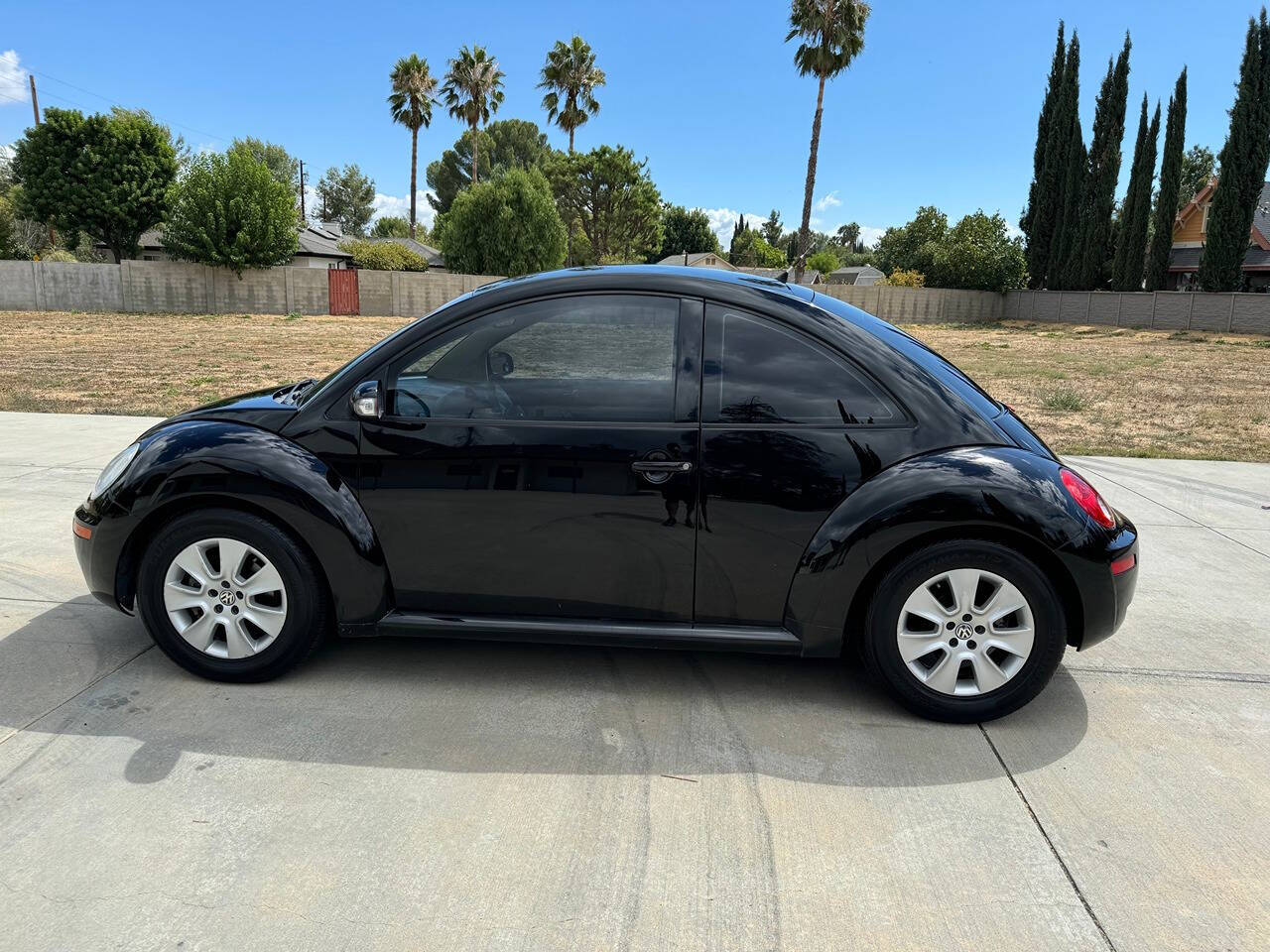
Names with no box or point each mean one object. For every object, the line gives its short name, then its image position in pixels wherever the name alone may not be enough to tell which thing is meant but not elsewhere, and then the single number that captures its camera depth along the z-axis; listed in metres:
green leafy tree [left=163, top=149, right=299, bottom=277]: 33.94
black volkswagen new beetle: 3.17
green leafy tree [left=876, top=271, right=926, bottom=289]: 47.94
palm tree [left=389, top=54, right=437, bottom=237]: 52.50
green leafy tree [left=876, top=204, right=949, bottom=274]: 55.88
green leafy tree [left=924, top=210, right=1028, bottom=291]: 46.78
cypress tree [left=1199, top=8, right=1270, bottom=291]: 35.53
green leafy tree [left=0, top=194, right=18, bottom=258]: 39.12
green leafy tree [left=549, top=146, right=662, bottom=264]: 51.44
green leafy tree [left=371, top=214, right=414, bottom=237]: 84.69
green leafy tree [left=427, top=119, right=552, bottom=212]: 84.12
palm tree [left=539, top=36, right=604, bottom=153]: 51.56
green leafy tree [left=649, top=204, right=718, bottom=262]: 76.44
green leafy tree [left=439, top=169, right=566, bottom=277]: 39.84
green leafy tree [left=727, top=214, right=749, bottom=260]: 99.35
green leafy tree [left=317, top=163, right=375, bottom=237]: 90.31
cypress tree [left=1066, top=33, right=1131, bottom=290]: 42.62
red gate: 36.88
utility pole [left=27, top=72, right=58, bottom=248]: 41.83
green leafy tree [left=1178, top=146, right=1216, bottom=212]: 63.88
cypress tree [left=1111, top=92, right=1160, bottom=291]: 40.62
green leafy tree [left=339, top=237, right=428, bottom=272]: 41.03
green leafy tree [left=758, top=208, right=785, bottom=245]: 118.62
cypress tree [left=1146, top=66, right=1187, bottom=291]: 39.25
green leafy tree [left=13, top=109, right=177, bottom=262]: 35.25
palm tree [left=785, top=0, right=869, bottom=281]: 36.28
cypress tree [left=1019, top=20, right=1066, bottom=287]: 44.72
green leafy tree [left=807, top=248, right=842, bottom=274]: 83.12
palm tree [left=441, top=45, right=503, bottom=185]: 53.31
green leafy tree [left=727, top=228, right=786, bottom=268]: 80.22
